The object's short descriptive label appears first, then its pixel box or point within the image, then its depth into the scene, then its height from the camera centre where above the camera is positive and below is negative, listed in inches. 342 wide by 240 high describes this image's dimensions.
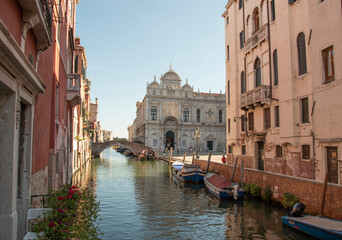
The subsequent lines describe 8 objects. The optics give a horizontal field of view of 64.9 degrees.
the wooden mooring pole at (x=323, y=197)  333.1 -71.2
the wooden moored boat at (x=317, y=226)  272.2 -94.7
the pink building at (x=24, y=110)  144.6 +22.0
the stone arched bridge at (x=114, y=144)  1734.7 -34.7
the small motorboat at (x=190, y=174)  743.1 -92.8
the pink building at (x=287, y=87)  396.2 +98.5
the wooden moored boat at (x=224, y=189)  508.4 -95.7
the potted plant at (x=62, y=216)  138.6 -42.7
